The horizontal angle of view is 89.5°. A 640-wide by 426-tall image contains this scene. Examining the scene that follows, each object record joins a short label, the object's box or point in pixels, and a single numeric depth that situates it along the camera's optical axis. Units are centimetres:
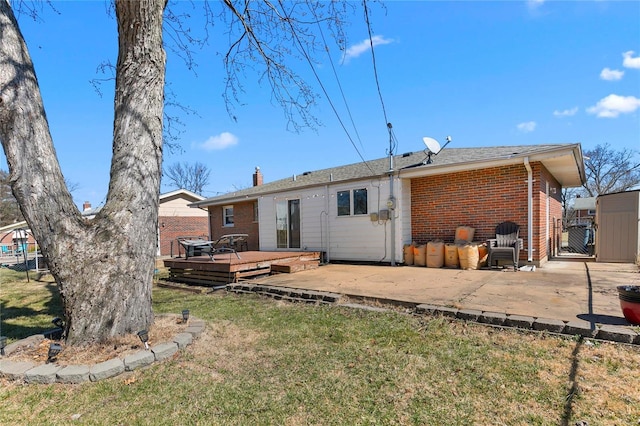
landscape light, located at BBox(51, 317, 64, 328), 400
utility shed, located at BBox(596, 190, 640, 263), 839
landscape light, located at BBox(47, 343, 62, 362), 326
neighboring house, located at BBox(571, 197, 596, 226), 2044
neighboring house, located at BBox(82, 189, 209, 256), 2172
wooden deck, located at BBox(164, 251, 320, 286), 778
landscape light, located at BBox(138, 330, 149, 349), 352
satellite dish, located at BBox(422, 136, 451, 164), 942
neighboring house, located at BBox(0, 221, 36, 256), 3108
